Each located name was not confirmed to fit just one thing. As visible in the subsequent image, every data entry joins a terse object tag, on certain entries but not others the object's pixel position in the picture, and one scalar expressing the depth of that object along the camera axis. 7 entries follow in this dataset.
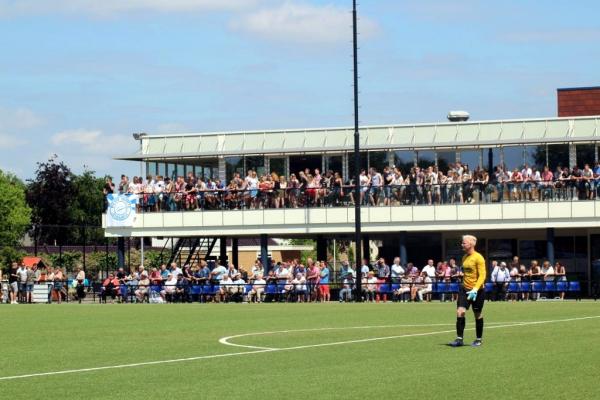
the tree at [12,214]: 109.69
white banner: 55.09
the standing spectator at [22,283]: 51.28
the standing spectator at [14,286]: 50.88
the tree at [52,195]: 120.56
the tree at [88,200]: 125.35
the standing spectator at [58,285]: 51.75
